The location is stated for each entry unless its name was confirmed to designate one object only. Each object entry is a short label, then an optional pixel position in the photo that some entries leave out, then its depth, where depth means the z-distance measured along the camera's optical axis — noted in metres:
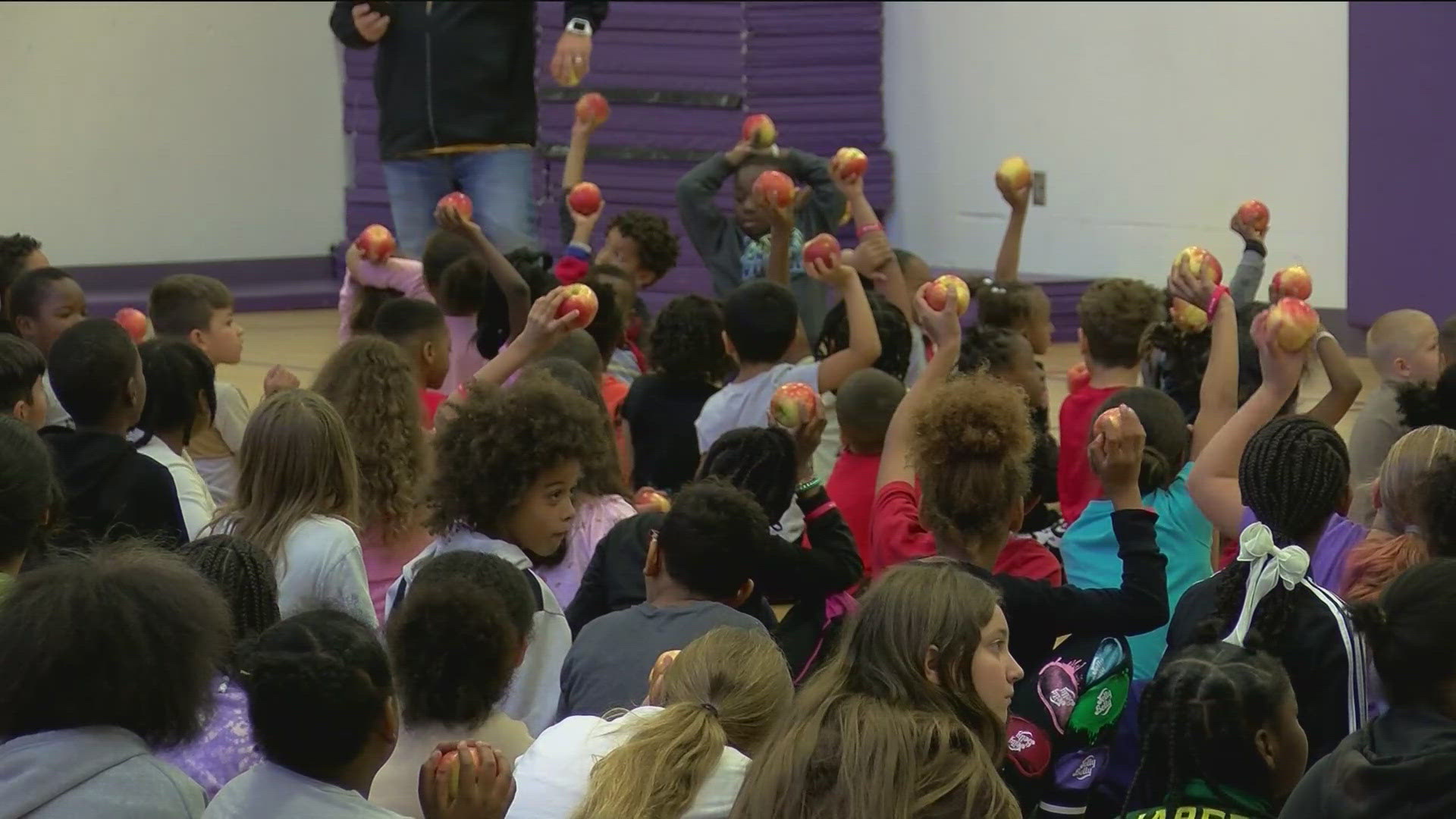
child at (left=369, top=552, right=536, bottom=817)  5.41
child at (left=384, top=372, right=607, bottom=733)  7.33
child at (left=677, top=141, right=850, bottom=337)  14.64
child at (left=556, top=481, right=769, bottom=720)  6.20
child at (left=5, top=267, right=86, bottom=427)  10.96
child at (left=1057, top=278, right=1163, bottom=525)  10.16
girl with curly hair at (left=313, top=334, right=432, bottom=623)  8.12
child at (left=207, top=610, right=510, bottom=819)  4.66
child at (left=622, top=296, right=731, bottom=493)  10.73
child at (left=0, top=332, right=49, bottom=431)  8.34
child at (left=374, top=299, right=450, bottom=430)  10.55
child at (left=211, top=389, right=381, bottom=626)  6.98
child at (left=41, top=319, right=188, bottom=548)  7.73
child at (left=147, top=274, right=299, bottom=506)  10.83
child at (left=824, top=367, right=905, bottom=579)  9.47
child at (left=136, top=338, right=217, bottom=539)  8.48
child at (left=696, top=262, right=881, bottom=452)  10.52
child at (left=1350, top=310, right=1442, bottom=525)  9.30
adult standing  14.18
